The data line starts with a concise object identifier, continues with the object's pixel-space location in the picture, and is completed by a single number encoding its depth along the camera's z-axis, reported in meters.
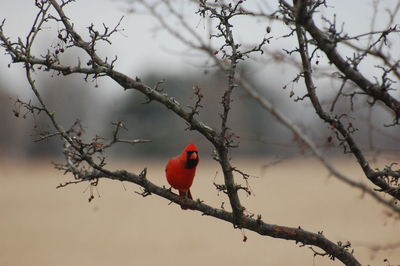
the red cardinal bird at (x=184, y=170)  9.82
